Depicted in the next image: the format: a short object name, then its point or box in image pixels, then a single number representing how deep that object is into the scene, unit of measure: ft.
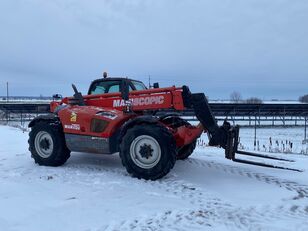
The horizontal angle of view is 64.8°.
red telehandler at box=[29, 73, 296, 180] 15.40
